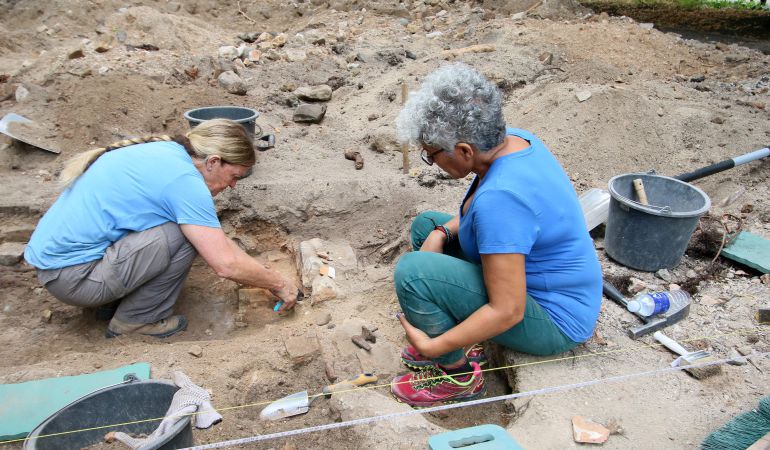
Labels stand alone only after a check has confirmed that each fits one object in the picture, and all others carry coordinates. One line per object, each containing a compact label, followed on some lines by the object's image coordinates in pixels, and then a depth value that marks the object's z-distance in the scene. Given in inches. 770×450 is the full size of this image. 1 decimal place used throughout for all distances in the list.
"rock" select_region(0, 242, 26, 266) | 151.9
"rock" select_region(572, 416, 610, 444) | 85.8
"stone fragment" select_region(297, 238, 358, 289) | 145.6
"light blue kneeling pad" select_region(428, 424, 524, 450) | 66.9
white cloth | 76.8
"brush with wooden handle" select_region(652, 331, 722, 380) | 97.7
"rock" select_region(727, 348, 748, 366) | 97.5
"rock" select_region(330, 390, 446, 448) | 87.4
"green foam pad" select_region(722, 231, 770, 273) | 128.9
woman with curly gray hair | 81.0
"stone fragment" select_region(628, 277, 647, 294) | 127.4
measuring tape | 73.1
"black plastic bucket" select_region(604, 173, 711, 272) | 126.1
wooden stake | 183.8
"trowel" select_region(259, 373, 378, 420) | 98.1
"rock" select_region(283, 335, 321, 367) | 113.7
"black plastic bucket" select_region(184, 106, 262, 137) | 191.2
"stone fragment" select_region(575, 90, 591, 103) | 211.9
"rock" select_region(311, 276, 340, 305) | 136.8
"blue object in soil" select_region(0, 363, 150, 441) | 92.9
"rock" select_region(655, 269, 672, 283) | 131.6
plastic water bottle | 112.6
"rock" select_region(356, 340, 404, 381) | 111.1
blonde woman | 114.2
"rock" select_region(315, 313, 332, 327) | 129.0
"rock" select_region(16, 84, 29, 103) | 226.7
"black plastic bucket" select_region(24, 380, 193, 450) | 79.1
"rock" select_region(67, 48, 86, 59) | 266.4
